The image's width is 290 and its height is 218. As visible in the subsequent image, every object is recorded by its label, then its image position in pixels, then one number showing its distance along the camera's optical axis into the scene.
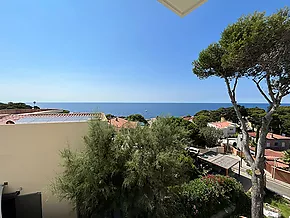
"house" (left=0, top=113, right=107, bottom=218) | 5.54
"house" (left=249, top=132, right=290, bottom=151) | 29.89
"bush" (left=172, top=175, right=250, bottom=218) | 7.00
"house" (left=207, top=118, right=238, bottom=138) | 35.53
